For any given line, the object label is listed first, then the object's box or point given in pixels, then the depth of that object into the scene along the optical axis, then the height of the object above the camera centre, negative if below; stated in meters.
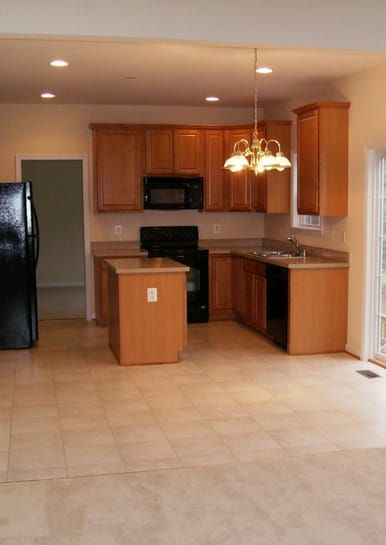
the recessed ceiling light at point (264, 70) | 6.10 +1.19
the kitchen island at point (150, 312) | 6.36 -0.95
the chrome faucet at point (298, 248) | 7.70 -0.46
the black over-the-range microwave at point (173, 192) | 8.46 +0.18
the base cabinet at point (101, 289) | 8.13 -0.94
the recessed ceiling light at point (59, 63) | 5.76 +1.20
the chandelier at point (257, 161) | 5.50 +0.35
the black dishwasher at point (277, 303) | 6.82 -0.96
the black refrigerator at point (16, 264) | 6.99 -0.54
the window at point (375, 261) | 6.29 -0.50
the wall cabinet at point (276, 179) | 8.00 +0.31
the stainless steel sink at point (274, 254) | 7.64 -0.53
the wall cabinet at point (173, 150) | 8.41 +0.68
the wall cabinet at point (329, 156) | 6.64 +0.47
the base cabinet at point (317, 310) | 6.69 -0.99
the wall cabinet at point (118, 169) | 8.27 +0.46
